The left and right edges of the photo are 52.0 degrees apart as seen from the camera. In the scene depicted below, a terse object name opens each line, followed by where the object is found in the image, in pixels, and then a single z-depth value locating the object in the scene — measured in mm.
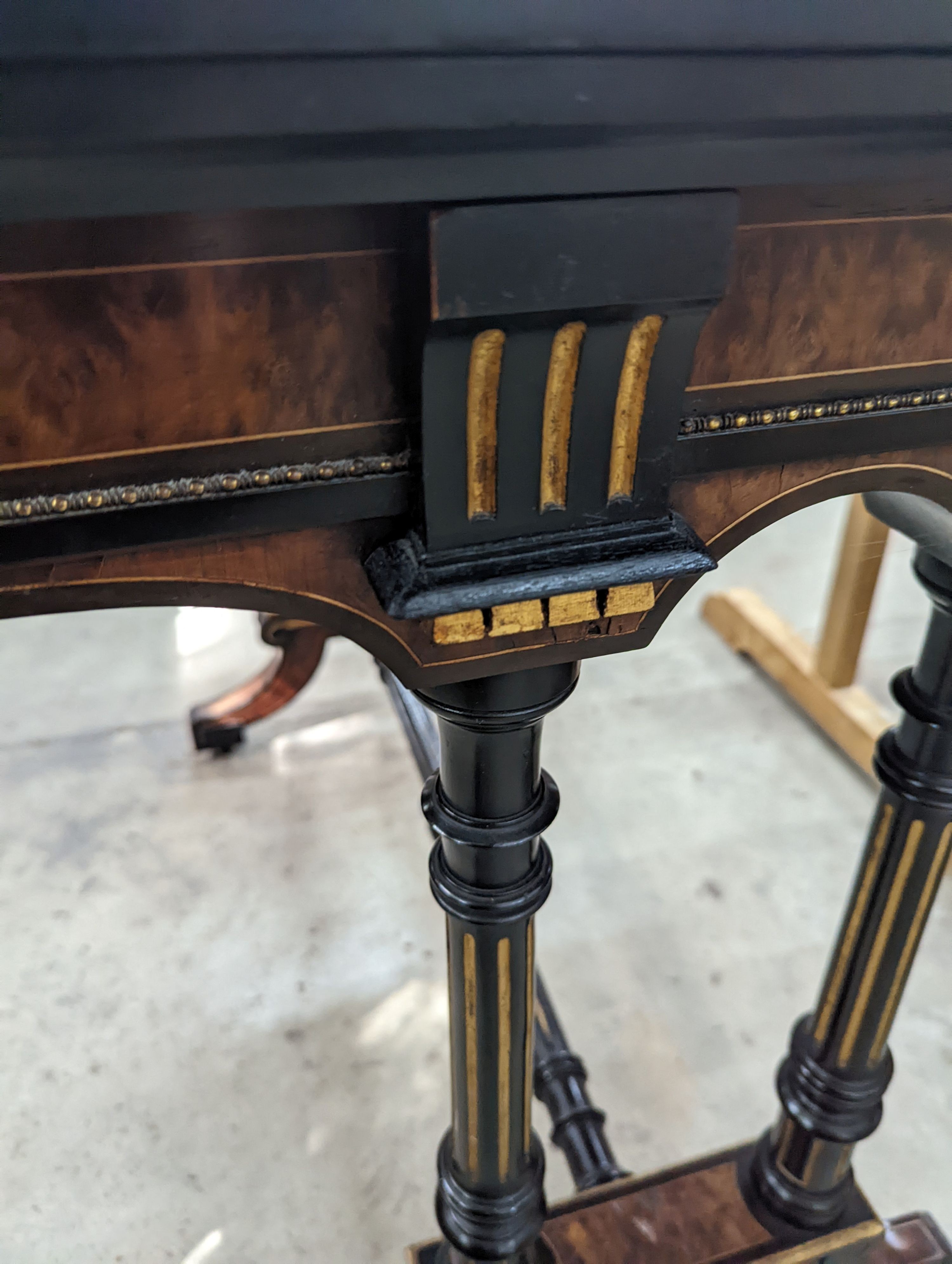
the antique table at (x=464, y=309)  287
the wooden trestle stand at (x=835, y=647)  1457
